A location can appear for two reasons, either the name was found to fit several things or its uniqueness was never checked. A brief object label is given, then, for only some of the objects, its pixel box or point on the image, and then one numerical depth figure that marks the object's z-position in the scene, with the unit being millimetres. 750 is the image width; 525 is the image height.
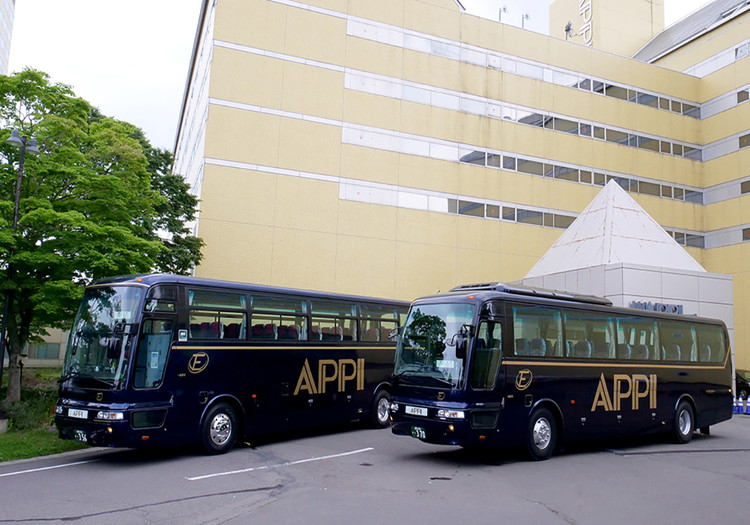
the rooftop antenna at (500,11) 38231
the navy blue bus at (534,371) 11328
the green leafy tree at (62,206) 16047
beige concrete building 28328
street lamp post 15227
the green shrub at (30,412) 15281
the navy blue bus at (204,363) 11070
